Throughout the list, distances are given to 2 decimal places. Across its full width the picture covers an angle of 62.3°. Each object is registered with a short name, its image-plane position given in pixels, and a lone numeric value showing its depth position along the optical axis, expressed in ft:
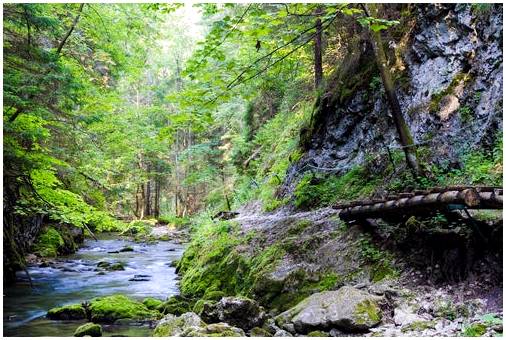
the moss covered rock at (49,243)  48.81
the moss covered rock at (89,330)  21.94
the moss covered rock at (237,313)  20.57
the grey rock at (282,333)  19.20
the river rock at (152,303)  28.78
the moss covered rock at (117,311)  25.89
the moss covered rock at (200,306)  22.50
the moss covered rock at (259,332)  19.38
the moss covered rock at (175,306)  26.78
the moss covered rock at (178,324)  18.95
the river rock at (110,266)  45.93
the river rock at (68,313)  26.45
